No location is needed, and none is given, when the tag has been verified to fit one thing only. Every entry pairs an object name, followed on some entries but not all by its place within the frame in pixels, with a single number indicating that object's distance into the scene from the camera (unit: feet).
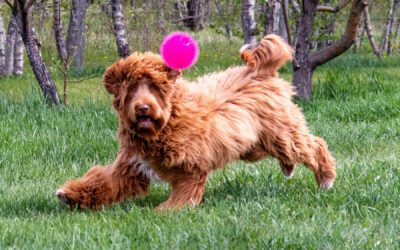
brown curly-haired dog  27.49
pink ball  27.45
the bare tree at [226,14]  103.91
